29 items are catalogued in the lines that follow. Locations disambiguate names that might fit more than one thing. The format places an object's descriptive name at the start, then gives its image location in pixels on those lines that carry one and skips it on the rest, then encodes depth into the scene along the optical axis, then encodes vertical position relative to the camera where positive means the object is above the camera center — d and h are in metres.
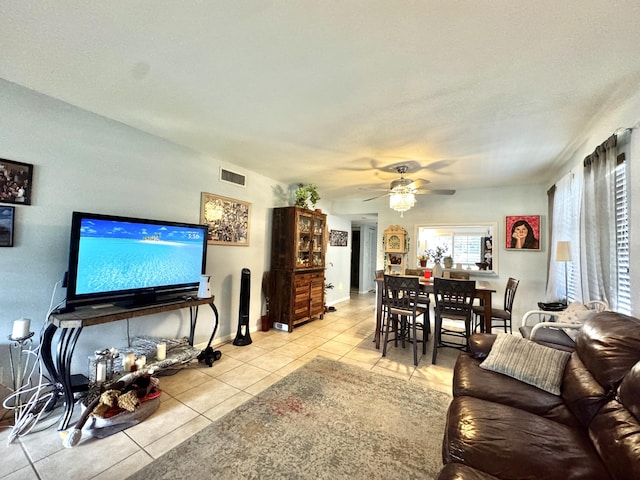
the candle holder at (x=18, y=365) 2.05 -0.98
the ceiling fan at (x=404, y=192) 3.47 +0.76
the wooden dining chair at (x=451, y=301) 3.10 -0.59
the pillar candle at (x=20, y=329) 1.90 -0.64
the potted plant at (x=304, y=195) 4.58 +0.87
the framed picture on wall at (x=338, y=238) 6.27 +0.23
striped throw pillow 1.71 -0.73
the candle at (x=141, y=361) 2.33 -1.04
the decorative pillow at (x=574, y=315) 2.26 -0.54
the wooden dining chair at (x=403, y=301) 3.24 -0.65
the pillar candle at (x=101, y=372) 2.12 -1.04
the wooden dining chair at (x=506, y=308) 3.55 -0.75
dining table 3.31 -0.56
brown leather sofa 1.09 -0.85
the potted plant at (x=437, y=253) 5.16 -0.05
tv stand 1.94 -0.70
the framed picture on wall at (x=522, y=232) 4.48 +0.35
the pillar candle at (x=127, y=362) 2.30 -1.02
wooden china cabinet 4.36 -0.36
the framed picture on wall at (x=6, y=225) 2.00 +0.08
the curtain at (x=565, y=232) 2.74 +0.26
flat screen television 2.17 -0.17
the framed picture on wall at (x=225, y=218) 3.48 +0.34
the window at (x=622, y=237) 1.99 +0.14
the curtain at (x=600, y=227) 2.08 +0.23
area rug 1.60 -1.32
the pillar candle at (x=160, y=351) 2.57 -1.04
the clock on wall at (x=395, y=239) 5.41 +0.20
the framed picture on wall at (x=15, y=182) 2.01 +0.42
